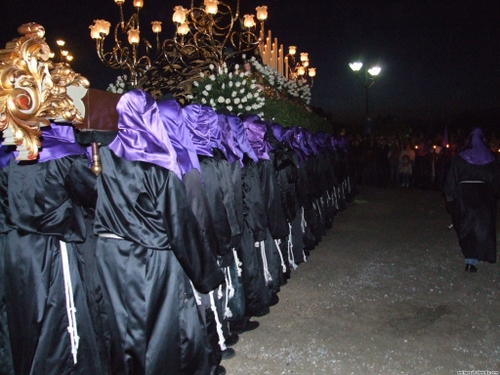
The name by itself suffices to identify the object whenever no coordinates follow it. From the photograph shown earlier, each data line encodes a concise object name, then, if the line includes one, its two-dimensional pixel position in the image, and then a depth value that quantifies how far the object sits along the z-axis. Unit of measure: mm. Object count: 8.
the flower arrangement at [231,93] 7160
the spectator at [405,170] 18578
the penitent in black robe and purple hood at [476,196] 6680
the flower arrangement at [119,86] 9258
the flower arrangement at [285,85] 9684
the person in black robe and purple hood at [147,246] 3160
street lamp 18891
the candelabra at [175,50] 9383
